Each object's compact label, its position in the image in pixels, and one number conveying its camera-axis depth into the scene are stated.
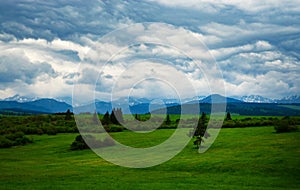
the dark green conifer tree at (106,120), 141.99
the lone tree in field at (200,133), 78.90
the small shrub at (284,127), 89.43
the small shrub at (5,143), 103.50
